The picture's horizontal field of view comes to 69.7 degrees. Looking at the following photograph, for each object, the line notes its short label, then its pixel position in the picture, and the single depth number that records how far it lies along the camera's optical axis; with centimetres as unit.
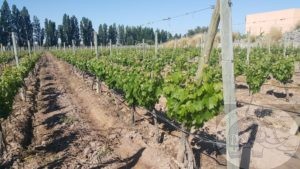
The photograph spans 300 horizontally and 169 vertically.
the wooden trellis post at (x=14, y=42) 1113
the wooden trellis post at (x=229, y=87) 315
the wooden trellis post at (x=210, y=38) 367
